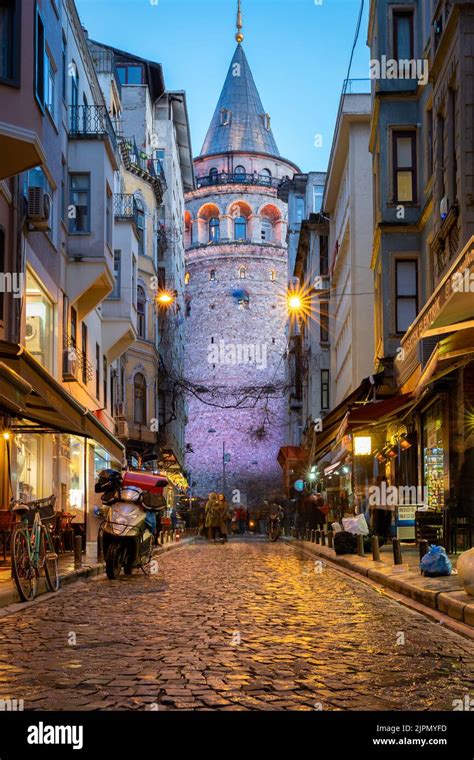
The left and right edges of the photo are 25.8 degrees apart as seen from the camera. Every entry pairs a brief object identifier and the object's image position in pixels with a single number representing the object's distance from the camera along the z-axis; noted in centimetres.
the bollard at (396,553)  1535
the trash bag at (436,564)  1256
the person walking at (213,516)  3500
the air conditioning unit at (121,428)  3816
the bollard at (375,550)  1695
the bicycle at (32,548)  1113
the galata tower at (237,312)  8644
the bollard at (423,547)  1498
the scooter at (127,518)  1367
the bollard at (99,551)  1779
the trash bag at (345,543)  2000
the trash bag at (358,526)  2000
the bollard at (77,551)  1602
